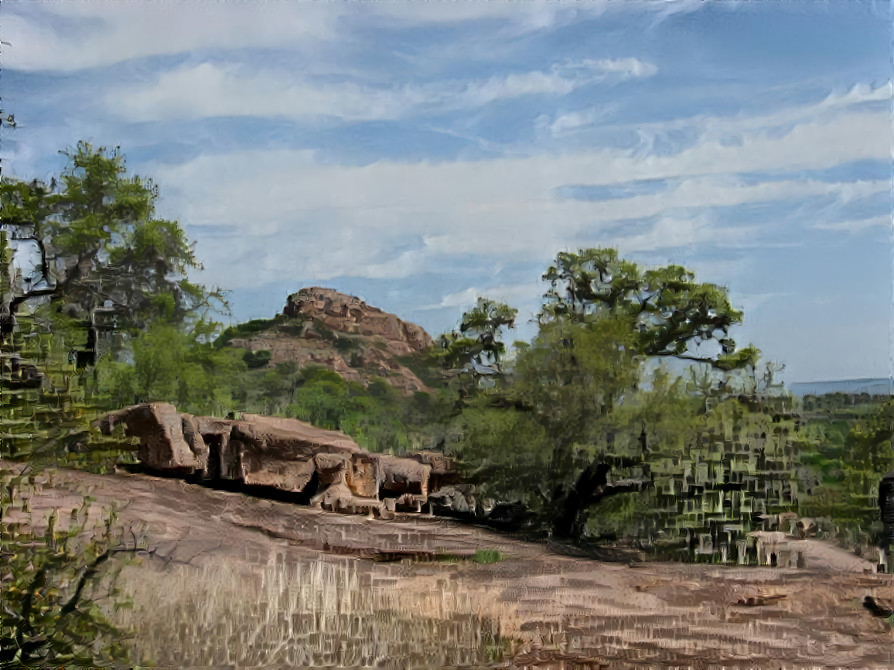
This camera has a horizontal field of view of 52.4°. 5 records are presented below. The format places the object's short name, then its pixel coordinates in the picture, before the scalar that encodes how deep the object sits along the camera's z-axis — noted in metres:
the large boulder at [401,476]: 23.77
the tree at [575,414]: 21.23
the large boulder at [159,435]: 19.12
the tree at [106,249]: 28.38
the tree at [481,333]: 37.00
